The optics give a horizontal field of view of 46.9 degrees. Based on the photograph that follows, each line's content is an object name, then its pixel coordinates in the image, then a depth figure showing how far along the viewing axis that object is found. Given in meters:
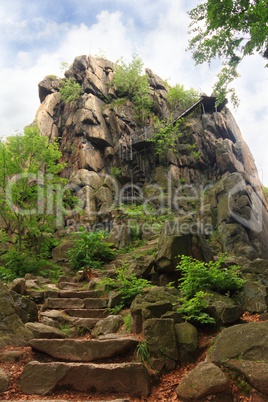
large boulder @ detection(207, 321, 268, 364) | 3.44
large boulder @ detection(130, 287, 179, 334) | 4.82
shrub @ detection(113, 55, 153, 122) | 28.50
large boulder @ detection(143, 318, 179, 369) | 4.02
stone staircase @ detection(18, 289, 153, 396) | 3.42
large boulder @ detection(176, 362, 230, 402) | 3.10
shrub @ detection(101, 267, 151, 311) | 6.88
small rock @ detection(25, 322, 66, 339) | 4.54
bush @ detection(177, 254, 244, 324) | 5.53
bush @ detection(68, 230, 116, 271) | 12.95
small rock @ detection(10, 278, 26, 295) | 7.54
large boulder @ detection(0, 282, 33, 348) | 4.34
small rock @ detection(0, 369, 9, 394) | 3.26
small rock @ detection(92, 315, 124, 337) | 5.62
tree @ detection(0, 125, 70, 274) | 12.52
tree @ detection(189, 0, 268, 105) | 8.06
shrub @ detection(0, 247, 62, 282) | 10.95
